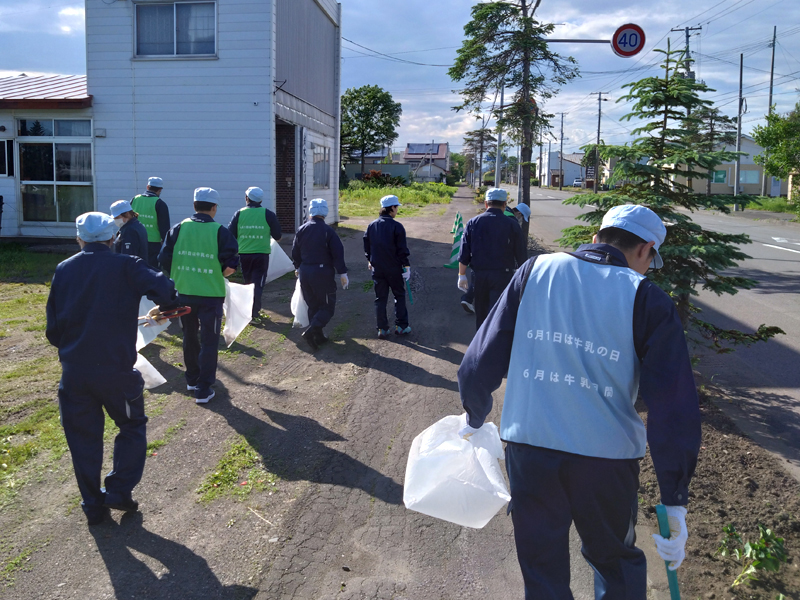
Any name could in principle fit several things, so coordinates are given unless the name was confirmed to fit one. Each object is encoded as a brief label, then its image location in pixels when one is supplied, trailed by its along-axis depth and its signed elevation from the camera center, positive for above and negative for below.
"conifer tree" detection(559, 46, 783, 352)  6.04 +0.23
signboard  13.53 +3.52
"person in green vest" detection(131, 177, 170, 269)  9.77 -0.05
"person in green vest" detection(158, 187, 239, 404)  6.48 -0.58
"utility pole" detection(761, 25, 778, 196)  44.59 +9.36
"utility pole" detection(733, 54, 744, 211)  41.44 +5.40
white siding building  15.72 +2.22
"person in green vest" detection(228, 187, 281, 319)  9.59 -0.29
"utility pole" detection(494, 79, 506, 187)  15.91 +2.01
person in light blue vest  2.54 -0.75
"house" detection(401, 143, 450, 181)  105.00 +9.55
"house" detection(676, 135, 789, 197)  55.22 +3.14
